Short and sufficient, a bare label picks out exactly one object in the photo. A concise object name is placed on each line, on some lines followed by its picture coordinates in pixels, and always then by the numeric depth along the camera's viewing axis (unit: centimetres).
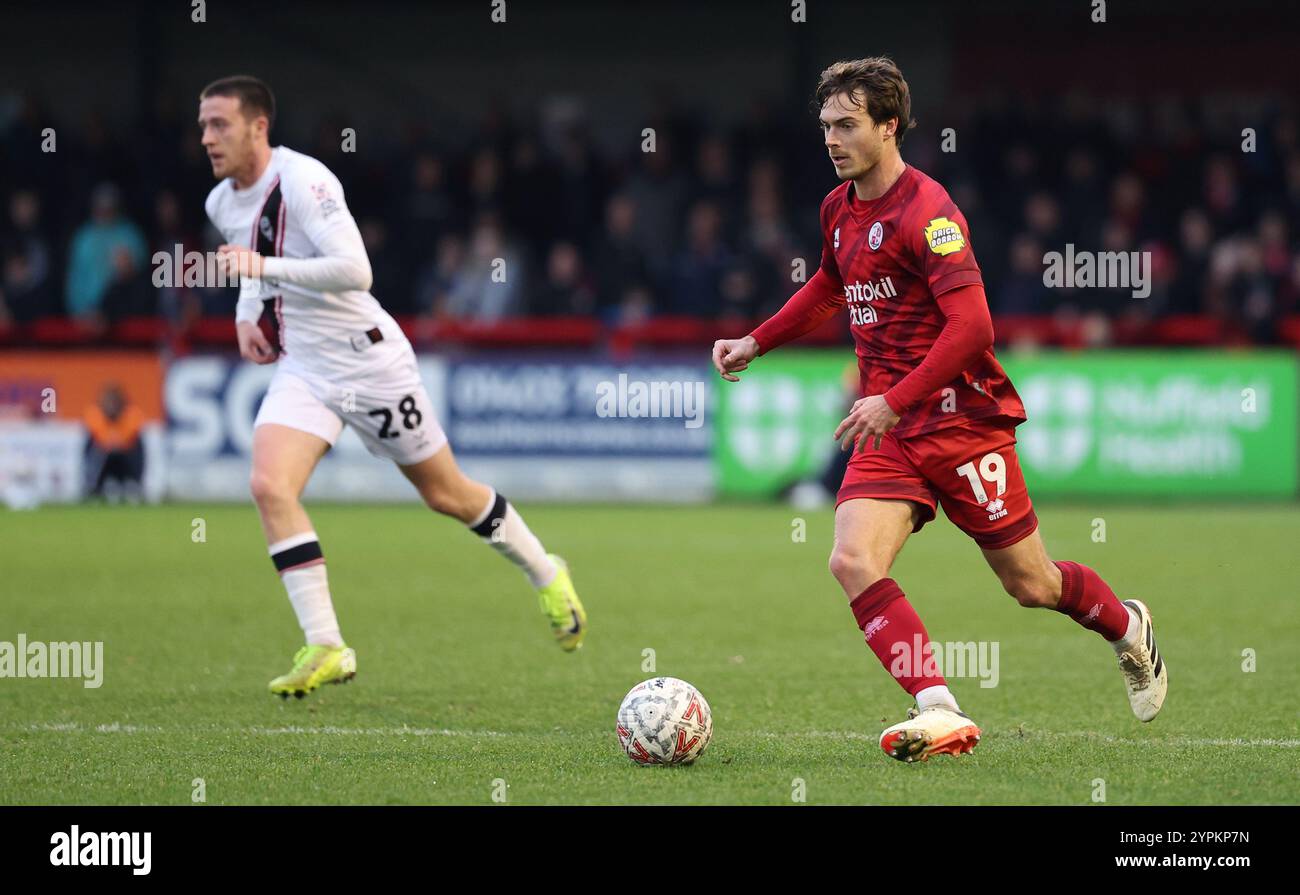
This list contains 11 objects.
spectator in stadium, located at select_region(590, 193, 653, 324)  1842
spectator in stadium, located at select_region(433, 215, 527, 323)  1811
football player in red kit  534
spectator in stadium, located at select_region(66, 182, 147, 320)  1847
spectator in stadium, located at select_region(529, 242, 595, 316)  1814
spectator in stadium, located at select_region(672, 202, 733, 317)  1814
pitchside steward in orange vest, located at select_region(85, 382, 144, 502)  1602
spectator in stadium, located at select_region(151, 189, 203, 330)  1753
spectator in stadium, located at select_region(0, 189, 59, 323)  1869
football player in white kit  681
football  542
